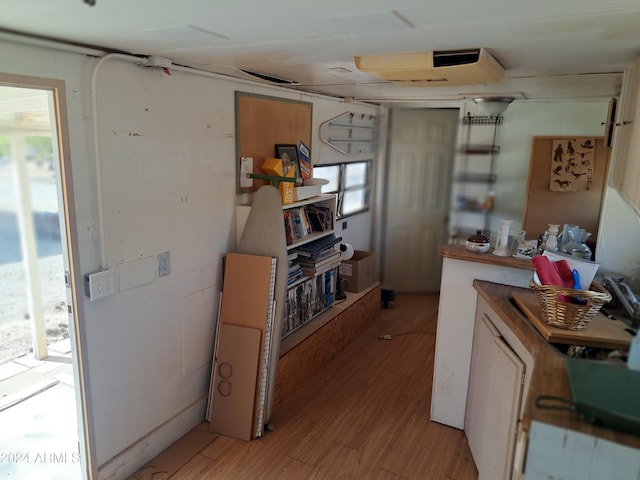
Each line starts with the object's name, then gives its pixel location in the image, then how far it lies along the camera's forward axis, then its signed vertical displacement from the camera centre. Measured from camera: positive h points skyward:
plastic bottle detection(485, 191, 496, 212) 4.46 -0.47
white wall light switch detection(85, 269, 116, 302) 1.97 -0.64
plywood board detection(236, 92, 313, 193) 2.78 +0.13
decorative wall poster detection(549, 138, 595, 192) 4.08 -0.10
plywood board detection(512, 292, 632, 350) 1.64 -0.66
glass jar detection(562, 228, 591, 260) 2.22 -0.46
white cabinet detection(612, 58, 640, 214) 1.66 +0.06
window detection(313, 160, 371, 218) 4.25 -0.37
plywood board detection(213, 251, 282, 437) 2.61 -0.91
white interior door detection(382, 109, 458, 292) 4.78 -0.51
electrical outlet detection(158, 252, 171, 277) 2.34 -0.63
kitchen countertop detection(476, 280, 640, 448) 1.17 -0.69
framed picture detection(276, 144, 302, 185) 3.13 -0.09
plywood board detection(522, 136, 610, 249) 4.05 -0.40
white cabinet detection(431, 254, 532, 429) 2.53 -1.07
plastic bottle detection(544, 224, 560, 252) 2.24 -0.42
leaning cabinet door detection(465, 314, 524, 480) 1.87 -1.16
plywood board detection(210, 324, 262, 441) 2.61 -1.37
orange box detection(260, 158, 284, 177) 2.92 -0.14
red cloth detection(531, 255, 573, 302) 1.80 -0.47
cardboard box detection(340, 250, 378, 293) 4.14 -1.16
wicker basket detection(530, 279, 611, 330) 1.62 -0.55
